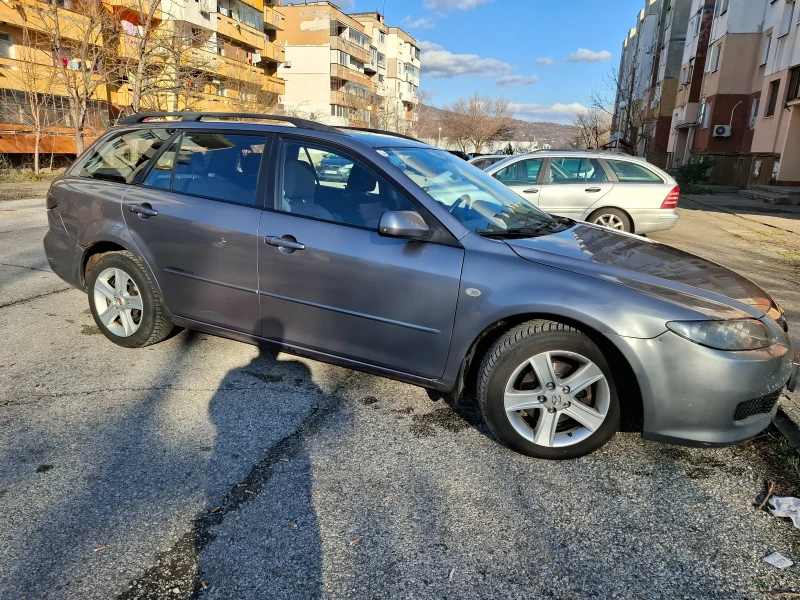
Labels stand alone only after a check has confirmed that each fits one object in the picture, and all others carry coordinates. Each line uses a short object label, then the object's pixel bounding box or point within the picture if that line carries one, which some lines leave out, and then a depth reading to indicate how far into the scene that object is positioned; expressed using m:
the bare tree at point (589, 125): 53.28
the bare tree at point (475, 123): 83.81
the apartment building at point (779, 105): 21.27
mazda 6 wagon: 2.70
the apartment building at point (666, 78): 45.16
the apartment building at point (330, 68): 62.22
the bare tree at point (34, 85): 23.86
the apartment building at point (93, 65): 21.83
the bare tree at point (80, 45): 21.34
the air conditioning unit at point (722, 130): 30.03
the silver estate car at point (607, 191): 9.20
